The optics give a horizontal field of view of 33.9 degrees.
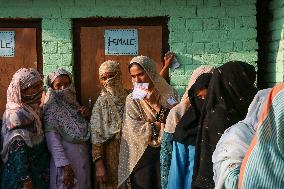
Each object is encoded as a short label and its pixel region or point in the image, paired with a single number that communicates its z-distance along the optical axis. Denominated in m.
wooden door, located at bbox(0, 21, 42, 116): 4.91
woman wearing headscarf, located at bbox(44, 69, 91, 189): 3.76
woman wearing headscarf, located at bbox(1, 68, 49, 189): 3.39
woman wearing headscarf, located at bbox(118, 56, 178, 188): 3.79
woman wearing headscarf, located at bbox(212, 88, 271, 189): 1.79
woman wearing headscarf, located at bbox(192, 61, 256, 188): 2.54
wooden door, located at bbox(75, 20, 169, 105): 4.86
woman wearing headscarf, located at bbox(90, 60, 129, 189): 3.92
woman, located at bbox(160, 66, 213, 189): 3.28
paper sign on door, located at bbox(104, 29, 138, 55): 4.86
